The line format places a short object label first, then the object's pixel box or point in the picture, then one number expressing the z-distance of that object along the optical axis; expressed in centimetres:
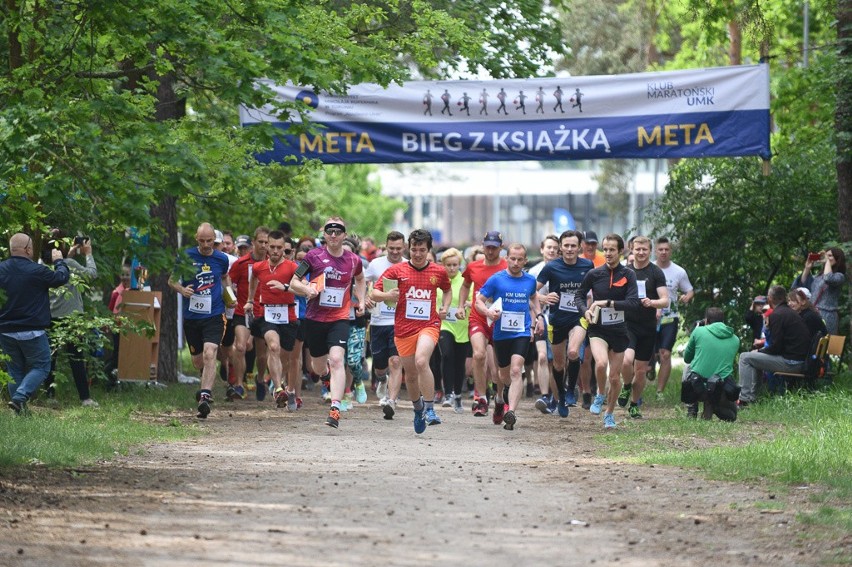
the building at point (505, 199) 9994
